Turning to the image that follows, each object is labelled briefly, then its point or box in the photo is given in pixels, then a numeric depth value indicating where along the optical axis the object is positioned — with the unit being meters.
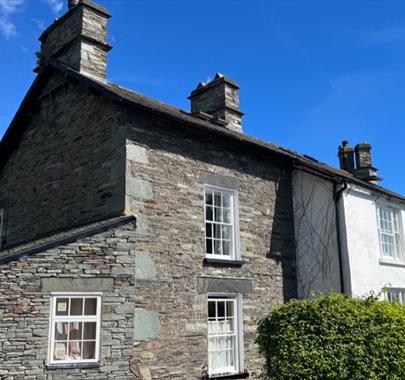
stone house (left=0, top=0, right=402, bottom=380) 9.05
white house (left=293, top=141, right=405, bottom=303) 13.52
